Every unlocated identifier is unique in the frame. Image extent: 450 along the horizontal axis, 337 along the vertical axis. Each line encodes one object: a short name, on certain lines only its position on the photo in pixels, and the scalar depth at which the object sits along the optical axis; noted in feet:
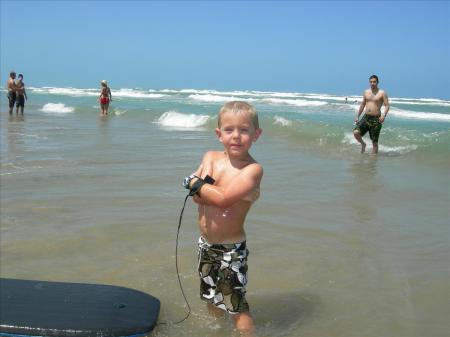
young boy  8.36
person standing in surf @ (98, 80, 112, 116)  62.26
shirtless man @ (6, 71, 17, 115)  57.72
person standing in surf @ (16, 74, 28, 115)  57.93
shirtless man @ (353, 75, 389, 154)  31.55
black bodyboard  8.82
